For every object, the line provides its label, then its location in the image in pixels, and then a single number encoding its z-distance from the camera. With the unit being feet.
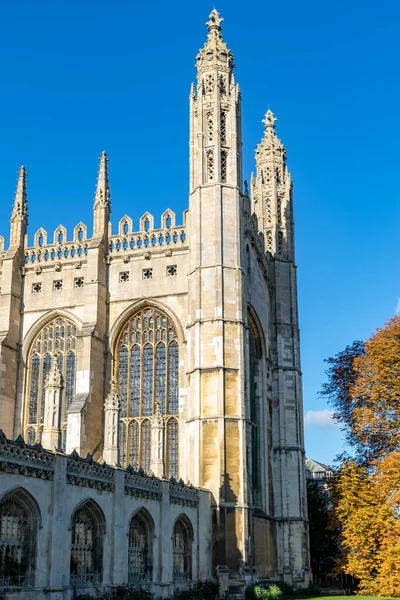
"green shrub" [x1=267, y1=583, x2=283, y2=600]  100.59
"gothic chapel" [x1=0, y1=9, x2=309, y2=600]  98.12
